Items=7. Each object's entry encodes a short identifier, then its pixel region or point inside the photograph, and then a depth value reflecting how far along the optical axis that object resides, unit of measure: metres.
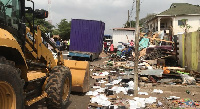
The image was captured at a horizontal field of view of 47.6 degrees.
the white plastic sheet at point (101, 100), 6.32
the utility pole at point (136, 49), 7.26
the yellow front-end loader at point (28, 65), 3.21
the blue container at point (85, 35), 18.31
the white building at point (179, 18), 36.47
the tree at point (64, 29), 44.74
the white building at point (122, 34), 30.80
